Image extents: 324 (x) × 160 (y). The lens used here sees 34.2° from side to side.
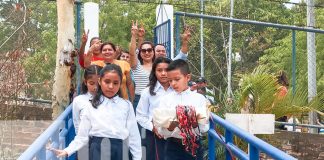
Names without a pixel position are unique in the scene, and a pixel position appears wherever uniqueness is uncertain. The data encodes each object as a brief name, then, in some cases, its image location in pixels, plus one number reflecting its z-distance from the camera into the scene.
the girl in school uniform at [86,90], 3.80
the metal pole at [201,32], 21.90
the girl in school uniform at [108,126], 3.34
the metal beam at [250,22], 7.43
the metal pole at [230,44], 22.52
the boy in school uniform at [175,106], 3.56
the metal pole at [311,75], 7.40
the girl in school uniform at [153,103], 4.00
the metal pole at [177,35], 7.57
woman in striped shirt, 4.96
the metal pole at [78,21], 6.80
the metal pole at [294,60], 7.85
